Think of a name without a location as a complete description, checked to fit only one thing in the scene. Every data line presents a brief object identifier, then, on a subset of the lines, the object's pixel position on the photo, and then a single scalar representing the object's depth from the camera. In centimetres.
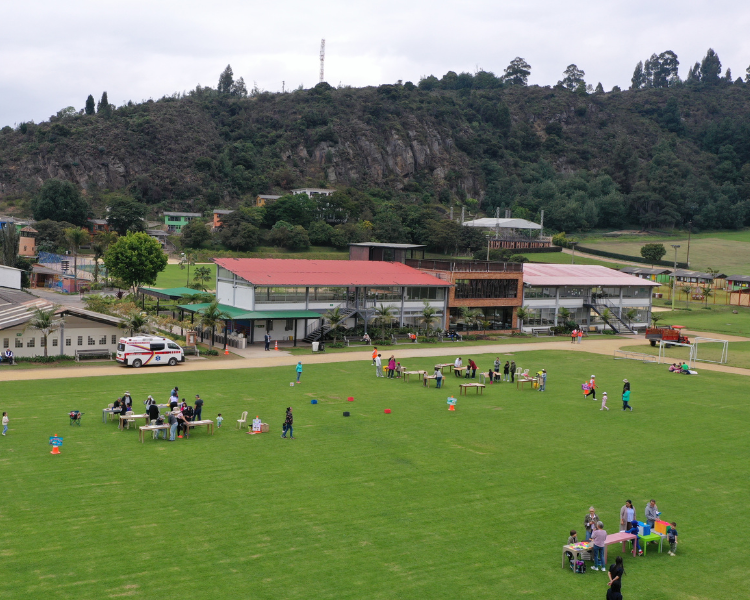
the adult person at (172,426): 2655
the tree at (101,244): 9069
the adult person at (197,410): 2890
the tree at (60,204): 14138
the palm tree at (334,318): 5584
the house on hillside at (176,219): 16275
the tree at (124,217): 13700
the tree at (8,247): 8775
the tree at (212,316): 5009
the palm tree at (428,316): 6156
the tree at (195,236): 12938
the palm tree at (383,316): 5884
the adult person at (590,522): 1809
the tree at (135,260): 7525
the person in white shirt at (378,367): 4241
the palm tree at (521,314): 6894
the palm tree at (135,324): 4547
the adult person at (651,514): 1889
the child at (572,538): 1741
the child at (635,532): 1811
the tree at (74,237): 9938
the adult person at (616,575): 1447
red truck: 6041
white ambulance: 4256
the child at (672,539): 1803
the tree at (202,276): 9114
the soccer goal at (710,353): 5294
